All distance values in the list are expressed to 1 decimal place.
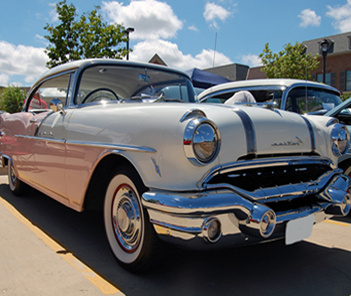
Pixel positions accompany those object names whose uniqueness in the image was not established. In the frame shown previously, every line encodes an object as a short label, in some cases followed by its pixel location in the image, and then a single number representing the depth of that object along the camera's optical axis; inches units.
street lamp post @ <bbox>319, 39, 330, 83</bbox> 370.4
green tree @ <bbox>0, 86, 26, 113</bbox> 1797.5
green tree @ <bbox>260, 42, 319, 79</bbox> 759.1
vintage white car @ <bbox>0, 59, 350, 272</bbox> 77.3
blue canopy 405.8
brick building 1222.3
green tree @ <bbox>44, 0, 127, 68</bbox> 555.2
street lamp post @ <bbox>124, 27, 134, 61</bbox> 610.6
